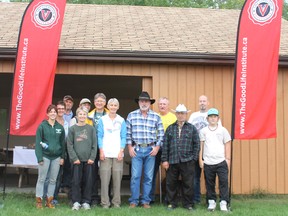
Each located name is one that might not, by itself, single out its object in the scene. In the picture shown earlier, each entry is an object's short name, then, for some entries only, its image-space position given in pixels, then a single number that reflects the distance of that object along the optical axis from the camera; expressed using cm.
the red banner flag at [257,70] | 681
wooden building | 812
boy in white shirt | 657
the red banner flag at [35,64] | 716
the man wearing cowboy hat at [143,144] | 672
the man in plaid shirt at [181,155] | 655
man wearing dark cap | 754
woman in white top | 658
